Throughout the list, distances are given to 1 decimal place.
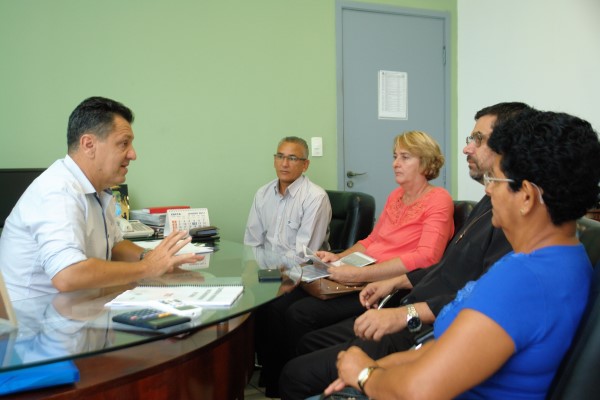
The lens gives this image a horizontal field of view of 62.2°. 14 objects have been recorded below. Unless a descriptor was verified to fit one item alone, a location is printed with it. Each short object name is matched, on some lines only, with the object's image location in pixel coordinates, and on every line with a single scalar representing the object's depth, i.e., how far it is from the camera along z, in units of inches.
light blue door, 158.1
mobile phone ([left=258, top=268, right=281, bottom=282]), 66.1
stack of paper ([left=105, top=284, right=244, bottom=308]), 53.3
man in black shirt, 63.2
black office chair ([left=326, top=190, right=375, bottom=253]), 114.7
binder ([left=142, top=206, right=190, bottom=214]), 124.7
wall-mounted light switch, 153.7
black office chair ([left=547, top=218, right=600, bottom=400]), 36.7
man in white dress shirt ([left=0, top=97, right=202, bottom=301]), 62.7
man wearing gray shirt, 121.0
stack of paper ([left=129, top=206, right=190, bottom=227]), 120.7
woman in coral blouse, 88.4
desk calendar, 115.0
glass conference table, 41.6
